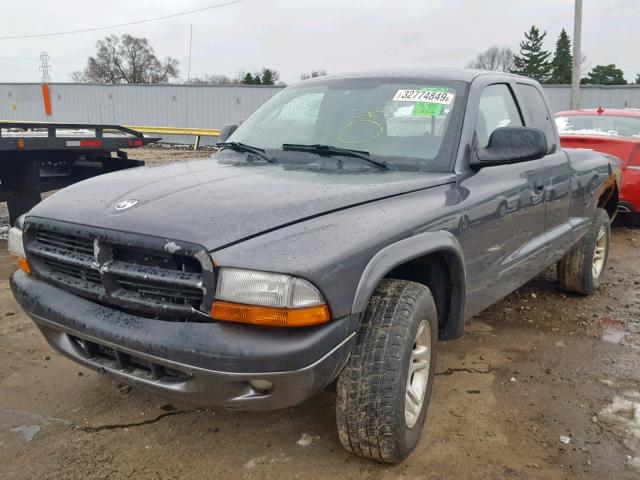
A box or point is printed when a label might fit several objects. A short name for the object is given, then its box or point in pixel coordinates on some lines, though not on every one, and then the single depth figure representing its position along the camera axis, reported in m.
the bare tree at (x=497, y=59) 69.88
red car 6.90
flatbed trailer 6.07
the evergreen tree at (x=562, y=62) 57.26
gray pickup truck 2.01
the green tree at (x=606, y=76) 54.94
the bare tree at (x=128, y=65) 53.25
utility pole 16.73
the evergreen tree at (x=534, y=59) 61.81
